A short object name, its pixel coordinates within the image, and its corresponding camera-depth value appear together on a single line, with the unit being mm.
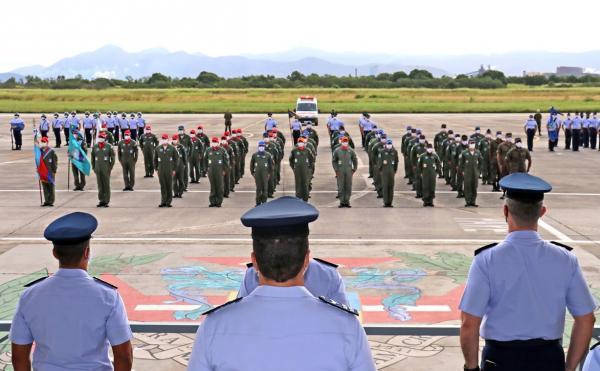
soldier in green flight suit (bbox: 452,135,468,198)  18438
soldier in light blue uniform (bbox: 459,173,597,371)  3795
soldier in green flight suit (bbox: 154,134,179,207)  17234
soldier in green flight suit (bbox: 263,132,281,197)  18875
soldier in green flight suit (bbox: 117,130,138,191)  19609
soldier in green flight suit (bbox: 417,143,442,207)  17031
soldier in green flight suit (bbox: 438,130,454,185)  20759
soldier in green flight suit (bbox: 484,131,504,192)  19717
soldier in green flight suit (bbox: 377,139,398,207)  17094
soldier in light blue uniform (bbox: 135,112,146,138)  34438
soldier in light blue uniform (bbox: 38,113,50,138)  32222
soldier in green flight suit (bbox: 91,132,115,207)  17219
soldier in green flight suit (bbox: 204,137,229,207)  17312
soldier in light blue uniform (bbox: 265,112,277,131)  28977
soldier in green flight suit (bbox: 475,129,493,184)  20844
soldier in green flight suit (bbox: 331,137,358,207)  17203
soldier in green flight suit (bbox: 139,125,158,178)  22156
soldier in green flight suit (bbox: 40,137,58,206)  17172
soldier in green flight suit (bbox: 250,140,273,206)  17297
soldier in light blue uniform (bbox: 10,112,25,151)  32812
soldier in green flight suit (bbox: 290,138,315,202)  17672
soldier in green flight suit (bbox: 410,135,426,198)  18328
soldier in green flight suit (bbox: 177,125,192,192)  21422
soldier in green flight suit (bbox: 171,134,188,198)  18770
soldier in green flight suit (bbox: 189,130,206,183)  21484
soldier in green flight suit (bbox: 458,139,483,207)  17141
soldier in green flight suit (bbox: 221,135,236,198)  18625
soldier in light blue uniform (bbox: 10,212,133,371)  3623
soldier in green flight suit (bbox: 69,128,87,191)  19794
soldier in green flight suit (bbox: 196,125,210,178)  22822
